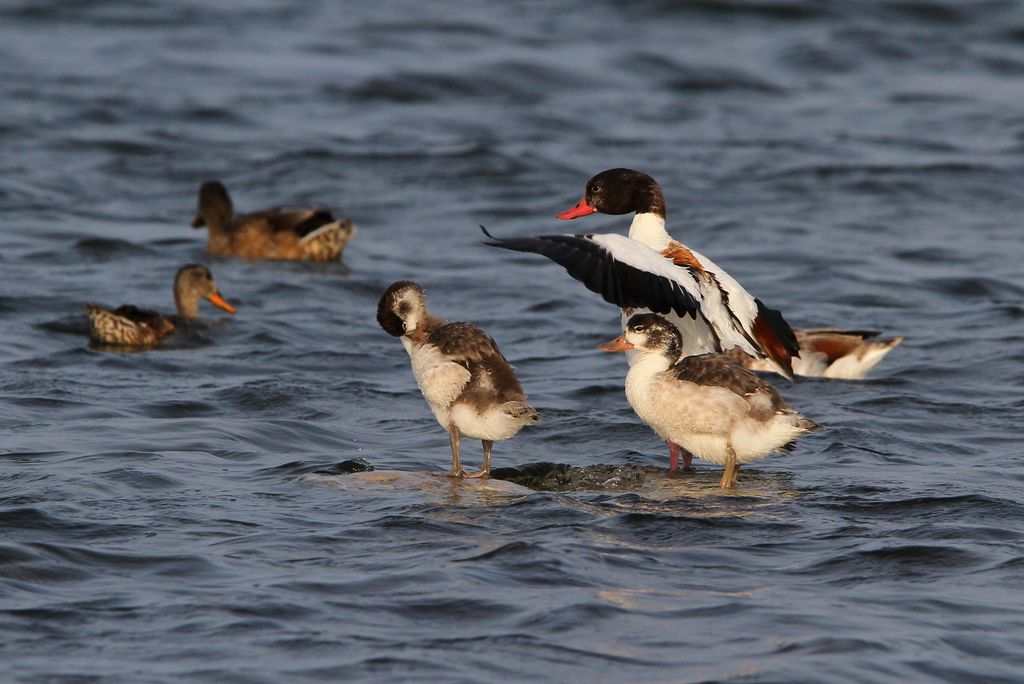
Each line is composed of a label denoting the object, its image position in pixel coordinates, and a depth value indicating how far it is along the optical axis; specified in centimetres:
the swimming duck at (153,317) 2555
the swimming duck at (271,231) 3322
